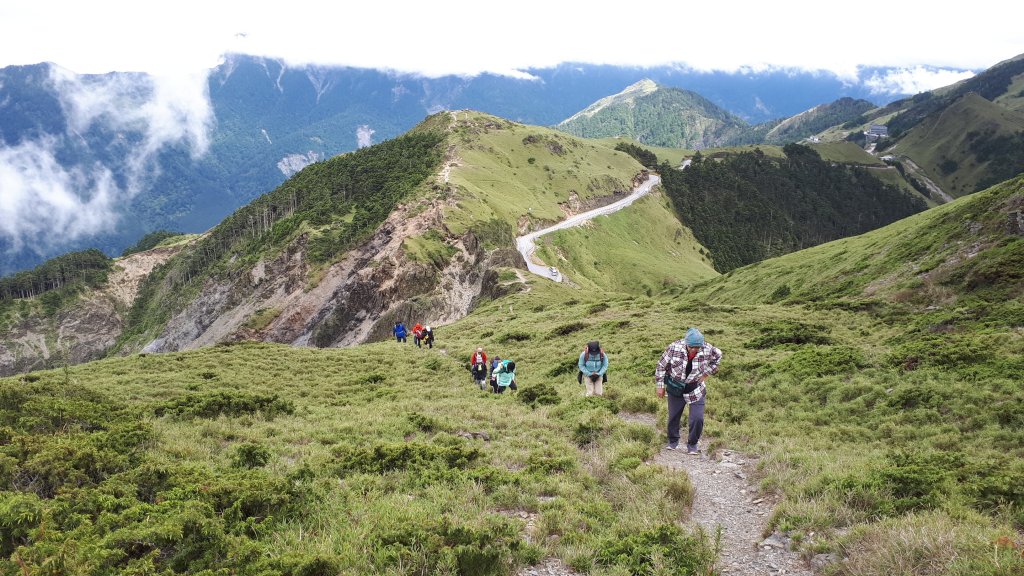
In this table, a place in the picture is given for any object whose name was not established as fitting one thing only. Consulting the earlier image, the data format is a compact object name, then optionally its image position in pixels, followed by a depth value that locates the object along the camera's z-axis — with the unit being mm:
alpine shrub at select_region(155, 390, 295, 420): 14828
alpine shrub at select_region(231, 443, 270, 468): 10250
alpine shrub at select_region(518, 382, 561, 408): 17219
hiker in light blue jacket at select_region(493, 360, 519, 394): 20062
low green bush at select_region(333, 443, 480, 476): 10047
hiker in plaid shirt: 11062
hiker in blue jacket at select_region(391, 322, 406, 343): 36219
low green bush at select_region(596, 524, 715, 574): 6285
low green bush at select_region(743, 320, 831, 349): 22219
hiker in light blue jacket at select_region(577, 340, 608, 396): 16703
